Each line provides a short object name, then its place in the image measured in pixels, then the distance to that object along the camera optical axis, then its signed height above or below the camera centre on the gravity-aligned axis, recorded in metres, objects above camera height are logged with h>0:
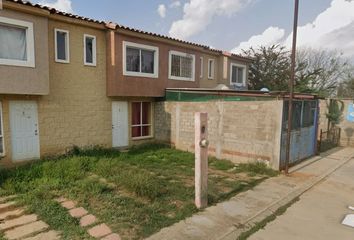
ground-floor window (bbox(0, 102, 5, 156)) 8.25 -1.30
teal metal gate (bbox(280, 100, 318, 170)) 8.77 -1.05
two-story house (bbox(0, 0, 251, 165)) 8.05 +0.96
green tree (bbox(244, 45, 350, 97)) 22.09 +3.10
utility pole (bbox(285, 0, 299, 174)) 7.85 +0.74
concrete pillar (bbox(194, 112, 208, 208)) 5.31 -1.17
